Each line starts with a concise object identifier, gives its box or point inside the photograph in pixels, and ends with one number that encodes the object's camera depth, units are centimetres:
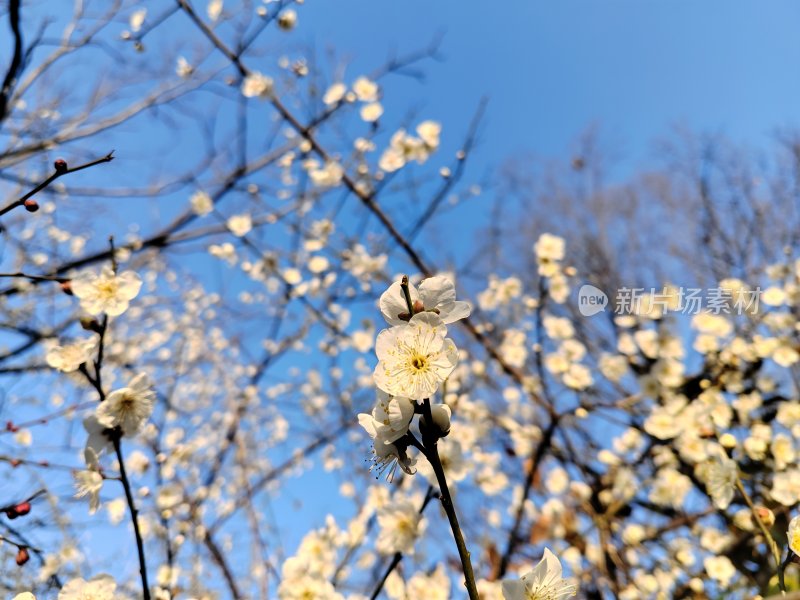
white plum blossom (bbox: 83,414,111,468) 20
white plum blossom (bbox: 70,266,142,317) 24
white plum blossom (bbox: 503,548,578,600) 15
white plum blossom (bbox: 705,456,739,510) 24
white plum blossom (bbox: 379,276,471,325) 16
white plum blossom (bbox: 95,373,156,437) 21
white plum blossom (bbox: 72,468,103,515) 21
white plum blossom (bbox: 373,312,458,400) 15
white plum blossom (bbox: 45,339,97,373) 22
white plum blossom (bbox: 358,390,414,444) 14
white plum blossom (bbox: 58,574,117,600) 20
